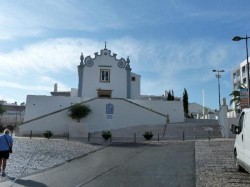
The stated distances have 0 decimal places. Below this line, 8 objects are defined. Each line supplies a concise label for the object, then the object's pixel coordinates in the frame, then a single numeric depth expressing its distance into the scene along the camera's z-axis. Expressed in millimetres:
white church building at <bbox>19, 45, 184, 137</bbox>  22010
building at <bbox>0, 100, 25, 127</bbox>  41784
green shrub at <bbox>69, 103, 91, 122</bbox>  21631
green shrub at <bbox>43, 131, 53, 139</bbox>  16933
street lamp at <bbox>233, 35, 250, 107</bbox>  13259
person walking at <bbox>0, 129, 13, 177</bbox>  7050
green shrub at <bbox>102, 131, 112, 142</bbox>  15019
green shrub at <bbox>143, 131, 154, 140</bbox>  15873
